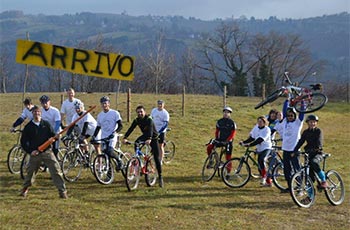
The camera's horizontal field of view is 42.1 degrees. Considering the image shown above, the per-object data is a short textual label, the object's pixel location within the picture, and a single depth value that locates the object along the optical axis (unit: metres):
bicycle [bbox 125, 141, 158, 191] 9.74
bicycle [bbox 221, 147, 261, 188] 10.45
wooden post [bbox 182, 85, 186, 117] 24.12
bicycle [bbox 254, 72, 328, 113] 11.49
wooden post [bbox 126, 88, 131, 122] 21.25
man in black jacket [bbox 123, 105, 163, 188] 9.84
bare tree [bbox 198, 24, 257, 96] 66.50
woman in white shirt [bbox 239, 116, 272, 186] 10.46
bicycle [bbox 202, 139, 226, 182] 11.26
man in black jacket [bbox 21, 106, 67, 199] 8.59
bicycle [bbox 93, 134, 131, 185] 10.05
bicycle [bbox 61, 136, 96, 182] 10.44
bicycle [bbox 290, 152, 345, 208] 8.94
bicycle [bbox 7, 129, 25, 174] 11.11
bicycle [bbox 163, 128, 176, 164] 14.47
